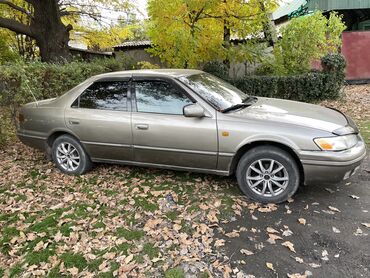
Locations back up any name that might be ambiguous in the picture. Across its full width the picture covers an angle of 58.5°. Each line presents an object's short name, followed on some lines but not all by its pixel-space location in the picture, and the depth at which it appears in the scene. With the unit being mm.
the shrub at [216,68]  10961
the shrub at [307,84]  9977
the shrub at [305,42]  9827
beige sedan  3908
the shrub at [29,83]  6695
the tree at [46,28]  11414
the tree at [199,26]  8500
